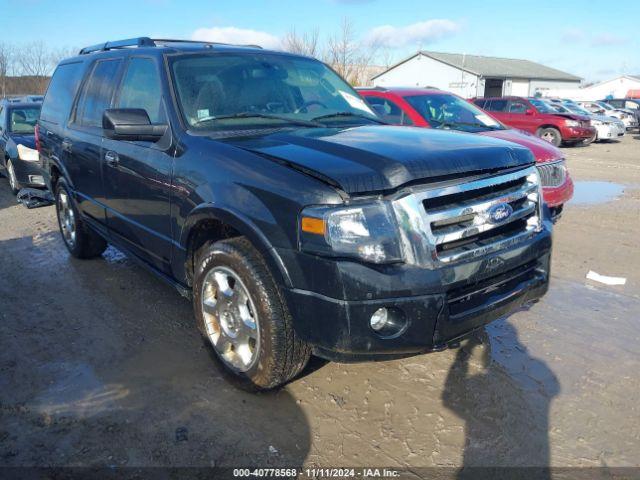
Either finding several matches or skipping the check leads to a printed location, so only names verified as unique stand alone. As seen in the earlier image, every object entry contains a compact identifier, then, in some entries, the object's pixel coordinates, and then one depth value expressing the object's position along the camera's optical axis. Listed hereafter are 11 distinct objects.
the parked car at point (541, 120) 16.86
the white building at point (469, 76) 49.34
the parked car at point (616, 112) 26.56
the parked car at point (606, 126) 18.97
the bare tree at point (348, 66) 34.19
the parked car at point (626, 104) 28.92
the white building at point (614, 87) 75.31
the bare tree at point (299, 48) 33.67
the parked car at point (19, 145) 8.65
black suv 2.44
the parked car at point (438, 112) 7.10
